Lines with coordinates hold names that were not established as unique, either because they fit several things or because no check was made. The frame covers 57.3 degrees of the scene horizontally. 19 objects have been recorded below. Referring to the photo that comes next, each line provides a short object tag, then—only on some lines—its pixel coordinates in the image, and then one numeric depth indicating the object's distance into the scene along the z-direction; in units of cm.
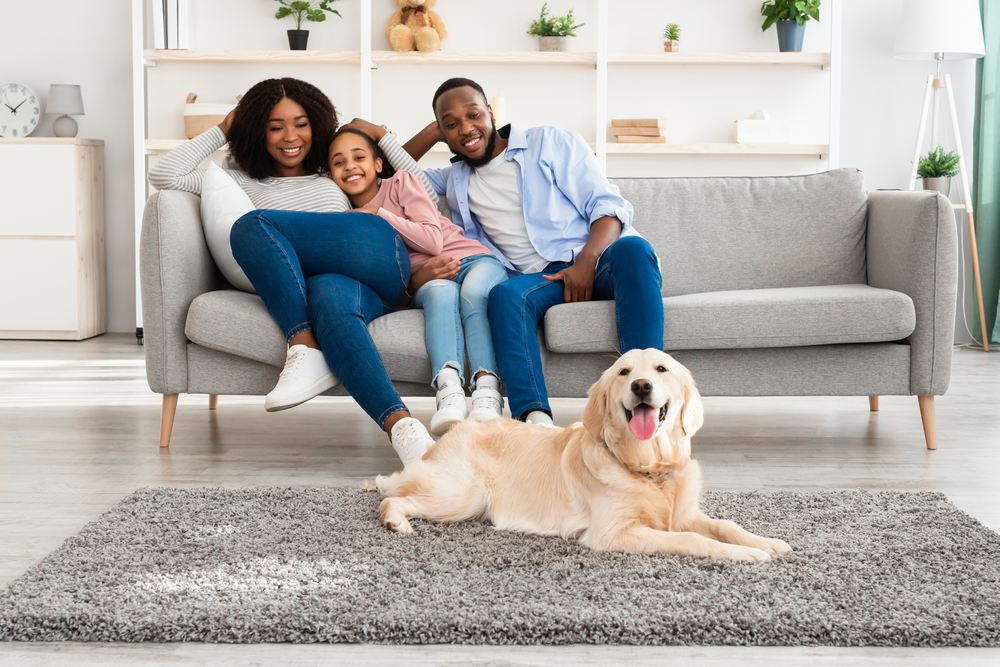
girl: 218
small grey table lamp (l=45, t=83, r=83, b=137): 475
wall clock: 491
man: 223
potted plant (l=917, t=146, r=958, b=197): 438
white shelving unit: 455
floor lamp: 419
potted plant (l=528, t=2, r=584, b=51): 468
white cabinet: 466
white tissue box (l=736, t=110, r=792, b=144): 461
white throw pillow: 245
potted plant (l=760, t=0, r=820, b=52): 451
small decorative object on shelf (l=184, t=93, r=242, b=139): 461
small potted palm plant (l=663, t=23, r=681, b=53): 465
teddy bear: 461
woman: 212
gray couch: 230
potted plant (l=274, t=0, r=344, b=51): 471
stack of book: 457
